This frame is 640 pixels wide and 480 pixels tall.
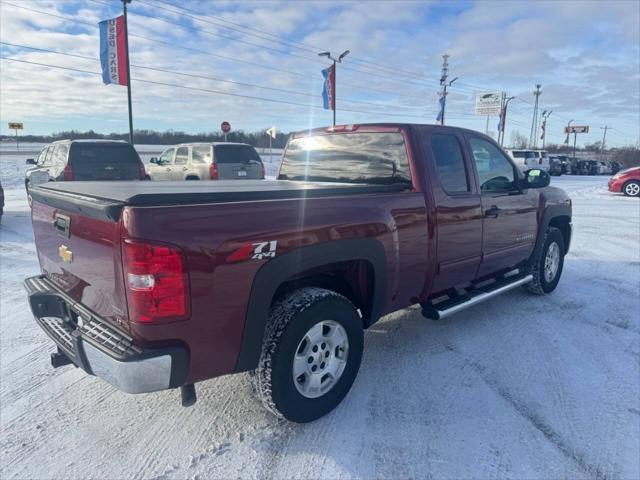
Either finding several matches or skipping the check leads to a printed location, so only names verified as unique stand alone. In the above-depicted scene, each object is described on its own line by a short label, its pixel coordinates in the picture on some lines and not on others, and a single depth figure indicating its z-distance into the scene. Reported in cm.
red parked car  1745
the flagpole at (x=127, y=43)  1747
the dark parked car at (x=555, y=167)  3212
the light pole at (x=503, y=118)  4233
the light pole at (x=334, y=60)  2659
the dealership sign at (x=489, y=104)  3997
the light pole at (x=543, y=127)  6981
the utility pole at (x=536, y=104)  6356
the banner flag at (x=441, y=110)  3344
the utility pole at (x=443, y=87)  3353
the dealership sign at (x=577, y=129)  7556
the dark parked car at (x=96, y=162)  1045
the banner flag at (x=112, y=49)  1711
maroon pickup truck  214
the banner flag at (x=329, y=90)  2752
